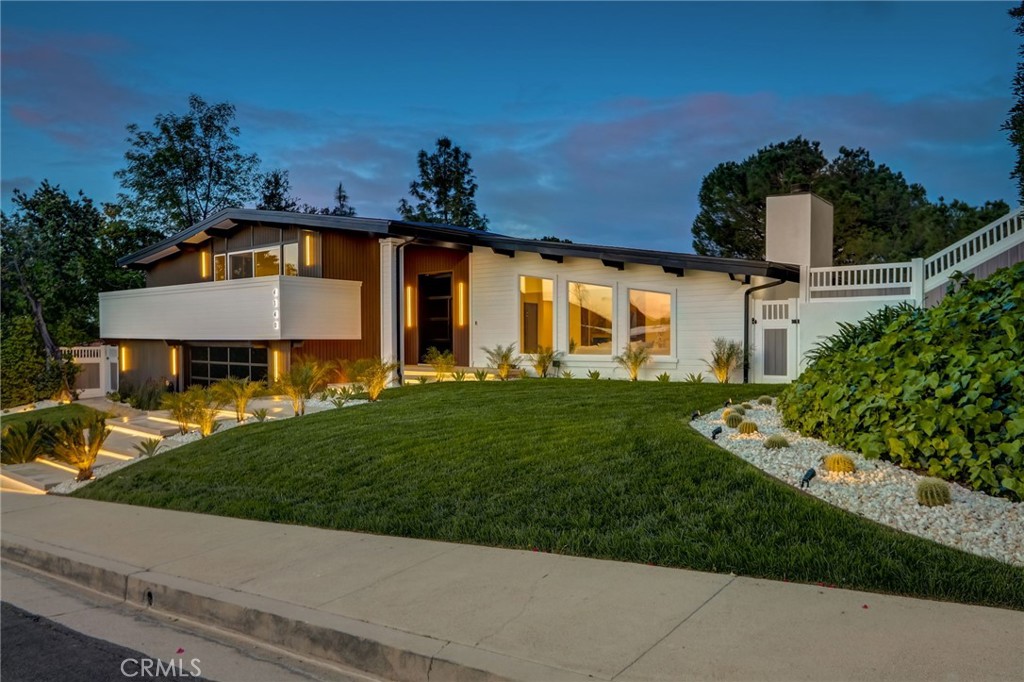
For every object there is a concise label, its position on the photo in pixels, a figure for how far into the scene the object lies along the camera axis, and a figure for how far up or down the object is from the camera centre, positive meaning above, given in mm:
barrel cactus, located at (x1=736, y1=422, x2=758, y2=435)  8141 -1137
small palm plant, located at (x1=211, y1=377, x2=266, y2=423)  13680 -1236
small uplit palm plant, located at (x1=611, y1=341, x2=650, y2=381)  16453 -701
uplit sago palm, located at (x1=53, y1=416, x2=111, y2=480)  10922 -1776
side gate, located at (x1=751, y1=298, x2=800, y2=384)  15109 -305
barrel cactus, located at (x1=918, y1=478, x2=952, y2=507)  5492 -1278
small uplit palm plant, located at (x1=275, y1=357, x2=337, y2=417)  14344 -1103
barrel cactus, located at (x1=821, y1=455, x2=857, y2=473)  6289 -1205
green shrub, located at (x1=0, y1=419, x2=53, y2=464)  12539 -2019
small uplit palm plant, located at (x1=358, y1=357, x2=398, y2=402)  14602 -1030
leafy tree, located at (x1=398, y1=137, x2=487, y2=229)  41750 +8432
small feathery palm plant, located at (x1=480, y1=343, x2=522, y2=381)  17570 -794
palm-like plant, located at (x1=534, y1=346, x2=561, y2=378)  17750 -786
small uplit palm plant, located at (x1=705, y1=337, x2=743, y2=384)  15266 -645
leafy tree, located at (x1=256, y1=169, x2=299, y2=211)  39938 +7694
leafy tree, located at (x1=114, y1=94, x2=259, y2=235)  33812 +7782
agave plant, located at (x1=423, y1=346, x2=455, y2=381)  17562 -899
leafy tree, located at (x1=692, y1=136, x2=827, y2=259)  34688 +6681
